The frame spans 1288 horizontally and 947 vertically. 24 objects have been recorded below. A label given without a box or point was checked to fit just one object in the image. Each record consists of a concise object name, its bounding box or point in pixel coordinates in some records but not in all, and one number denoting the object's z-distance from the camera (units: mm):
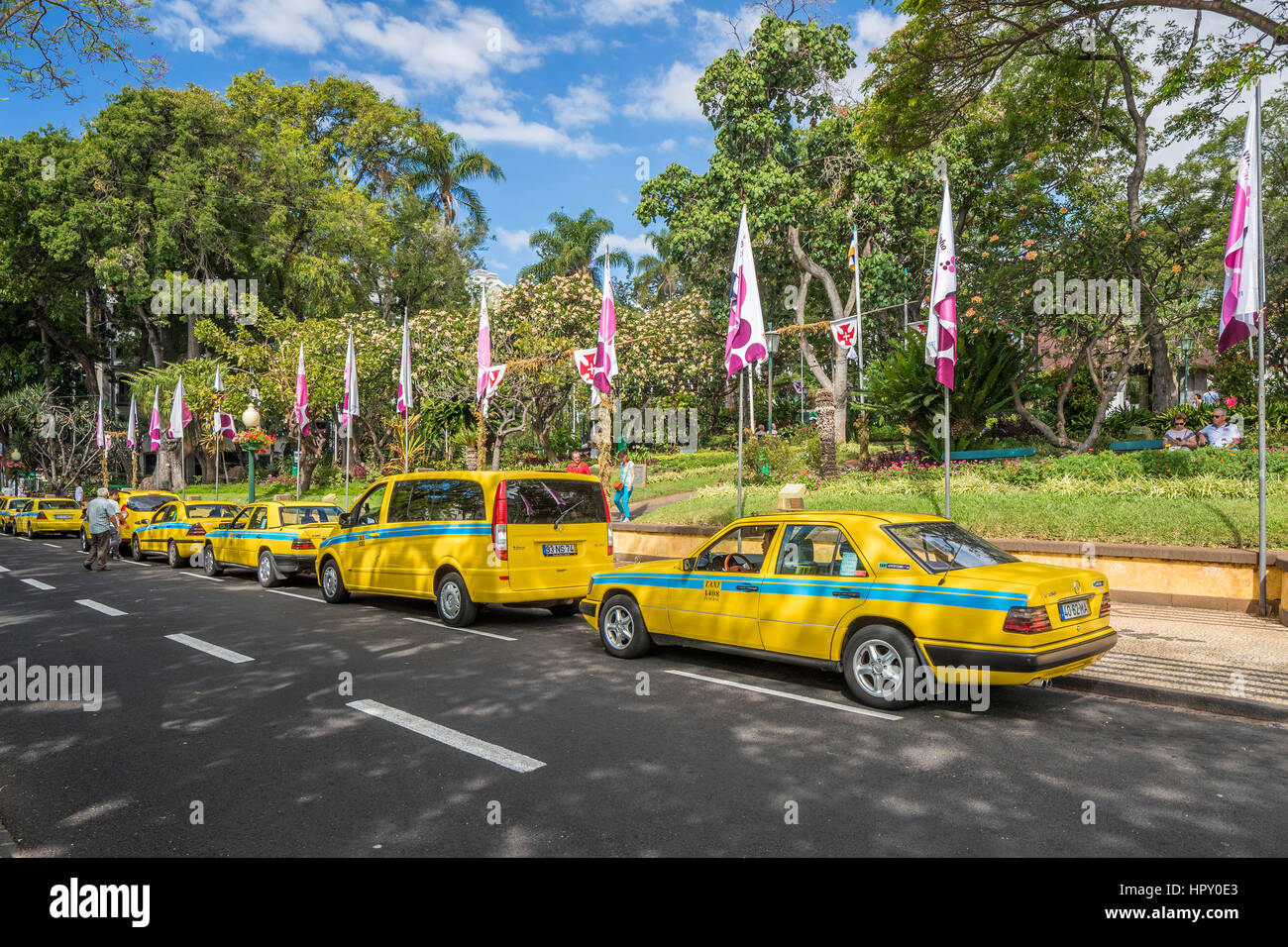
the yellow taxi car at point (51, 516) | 29219
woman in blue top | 19156
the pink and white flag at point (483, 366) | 18156
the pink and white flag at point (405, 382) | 19859
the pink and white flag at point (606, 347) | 15336
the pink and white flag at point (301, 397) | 22756
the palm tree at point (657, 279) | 54434
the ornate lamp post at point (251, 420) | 23988
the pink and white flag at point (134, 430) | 37375
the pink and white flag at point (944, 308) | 11422
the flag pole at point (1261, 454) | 9062
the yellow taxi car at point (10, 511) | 31859
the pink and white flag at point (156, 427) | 33438
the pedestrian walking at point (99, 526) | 16938
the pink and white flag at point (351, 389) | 21125
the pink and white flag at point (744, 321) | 12609
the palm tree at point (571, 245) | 45906
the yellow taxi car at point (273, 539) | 14133
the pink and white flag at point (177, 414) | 30484
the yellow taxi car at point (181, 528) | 17594
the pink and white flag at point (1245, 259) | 9242
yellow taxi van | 9688
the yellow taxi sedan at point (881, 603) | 5746
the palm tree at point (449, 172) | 47406
